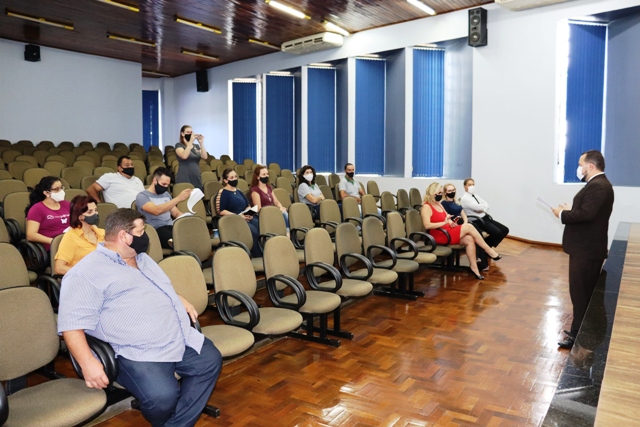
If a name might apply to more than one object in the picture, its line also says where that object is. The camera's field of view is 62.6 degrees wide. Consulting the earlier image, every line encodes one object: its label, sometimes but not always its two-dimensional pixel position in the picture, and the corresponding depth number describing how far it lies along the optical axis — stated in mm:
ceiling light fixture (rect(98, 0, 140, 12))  8211
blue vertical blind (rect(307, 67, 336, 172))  11758
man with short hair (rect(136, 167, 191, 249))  4746
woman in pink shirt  4184
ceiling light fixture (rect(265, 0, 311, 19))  8523
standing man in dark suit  3740
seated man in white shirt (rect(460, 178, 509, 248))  6715
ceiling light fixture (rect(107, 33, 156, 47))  10570
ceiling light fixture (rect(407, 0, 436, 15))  8575
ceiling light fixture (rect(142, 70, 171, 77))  14801
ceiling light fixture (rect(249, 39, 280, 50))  11313
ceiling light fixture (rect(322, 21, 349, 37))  10117
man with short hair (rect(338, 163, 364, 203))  8069
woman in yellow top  3443
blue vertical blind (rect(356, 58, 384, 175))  10867
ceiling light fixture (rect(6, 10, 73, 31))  9022
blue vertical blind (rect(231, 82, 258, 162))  13711
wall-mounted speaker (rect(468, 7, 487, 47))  8586
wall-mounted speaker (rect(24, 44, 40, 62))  11016
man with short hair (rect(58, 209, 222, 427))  2273
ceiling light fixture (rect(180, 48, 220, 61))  12165
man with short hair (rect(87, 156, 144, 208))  5316
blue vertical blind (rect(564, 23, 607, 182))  8062
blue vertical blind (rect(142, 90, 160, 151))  16047
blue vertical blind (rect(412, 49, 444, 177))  9828
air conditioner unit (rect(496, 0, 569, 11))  7875
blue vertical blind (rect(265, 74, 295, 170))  12773
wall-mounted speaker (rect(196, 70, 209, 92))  14352
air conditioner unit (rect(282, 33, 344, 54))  10616
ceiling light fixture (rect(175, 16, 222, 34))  9461
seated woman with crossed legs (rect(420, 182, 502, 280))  6074
